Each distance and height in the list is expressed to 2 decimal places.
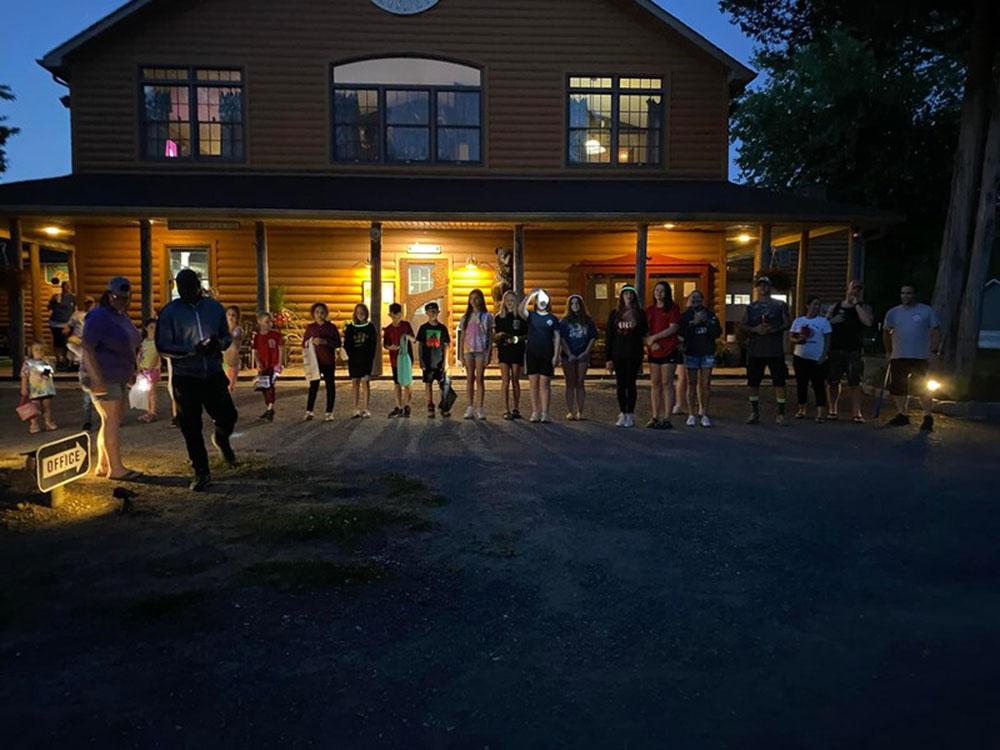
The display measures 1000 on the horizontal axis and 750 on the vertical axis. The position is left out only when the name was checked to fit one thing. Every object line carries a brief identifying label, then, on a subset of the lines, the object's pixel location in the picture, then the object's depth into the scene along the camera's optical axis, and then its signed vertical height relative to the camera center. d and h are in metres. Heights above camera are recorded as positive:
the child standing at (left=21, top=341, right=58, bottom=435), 9.40 -0.83
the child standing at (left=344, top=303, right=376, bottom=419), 10.73 -0.50
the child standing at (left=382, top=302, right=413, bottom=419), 10.92 -0.35
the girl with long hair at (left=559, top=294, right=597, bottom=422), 10.41 -0.33
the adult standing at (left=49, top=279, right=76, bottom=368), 16.66 -0.01
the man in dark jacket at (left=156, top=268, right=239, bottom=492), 6.56 -0.32
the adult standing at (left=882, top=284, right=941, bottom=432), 9.92 -0.31
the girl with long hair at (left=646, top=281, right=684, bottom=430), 9.84 -0.38
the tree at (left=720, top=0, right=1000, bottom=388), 12.59 +3.12
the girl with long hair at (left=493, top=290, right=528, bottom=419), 10.52 -0.27
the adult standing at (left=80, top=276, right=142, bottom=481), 6.71 -0.42
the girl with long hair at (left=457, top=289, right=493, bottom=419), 10.68 -0.38
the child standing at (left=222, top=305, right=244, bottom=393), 10.27 -0.53
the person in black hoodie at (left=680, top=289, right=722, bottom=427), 9.94 -0.28
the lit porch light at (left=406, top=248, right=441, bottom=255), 18.09 +1.50
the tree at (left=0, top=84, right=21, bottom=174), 31.75 +7.68
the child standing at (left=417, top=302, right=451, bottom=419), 10.87 -0.48
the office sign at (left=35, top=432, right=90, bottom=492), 5.74 -1.15
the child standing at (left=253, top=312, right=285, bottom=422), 10.49 -0.57
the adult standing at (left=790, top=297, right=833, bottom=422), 10.24 -0.40
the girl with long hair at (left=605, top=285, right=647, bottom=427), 9.96 -0.35
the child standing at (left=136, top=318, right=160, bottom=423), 10.47 -0.71
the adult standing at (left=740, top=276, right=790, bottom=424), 10.20 -0.31
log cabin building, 16.75 +3.92
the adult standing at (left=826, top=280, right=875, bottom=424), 10.34 -0.20
